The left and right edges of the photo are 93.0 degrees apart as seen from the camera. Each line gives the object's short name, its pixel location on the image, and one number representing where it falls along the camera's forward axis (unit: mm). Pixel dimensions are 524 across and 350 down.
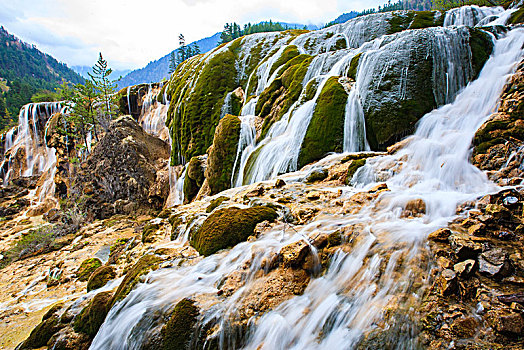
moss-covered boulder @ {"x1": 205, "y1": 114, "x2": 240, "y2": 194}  15398
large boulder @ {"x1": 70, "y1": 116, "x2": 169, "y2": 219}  20781
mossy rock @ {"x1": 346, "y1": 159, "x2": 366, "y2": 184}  8375
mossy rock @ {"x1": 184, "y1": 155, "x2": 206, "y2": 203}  18641
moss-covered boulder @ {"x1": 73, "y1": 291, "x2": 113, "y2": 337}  4840
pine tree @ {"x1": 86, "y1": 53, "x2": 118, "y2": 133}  31859
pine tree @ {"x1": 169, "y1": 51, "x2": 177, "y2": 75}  92700
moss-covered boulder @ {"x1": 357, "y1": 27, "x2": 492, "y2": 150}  10148
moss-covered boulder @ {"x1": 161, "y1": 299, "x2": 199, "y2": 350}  3590
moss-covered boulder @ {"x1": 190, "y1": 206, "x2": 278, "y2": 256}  5742
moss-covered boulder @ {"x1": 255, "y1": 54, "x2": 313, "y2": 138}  15020
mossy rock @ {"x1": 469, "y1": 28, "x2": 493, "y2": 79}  10398
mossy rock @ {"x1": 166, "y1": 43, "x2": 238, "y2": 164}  23656
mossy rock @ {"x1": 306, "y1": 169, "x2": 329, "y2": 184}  9156
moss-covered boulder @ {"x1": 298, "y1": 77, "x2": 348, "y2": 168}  10945
